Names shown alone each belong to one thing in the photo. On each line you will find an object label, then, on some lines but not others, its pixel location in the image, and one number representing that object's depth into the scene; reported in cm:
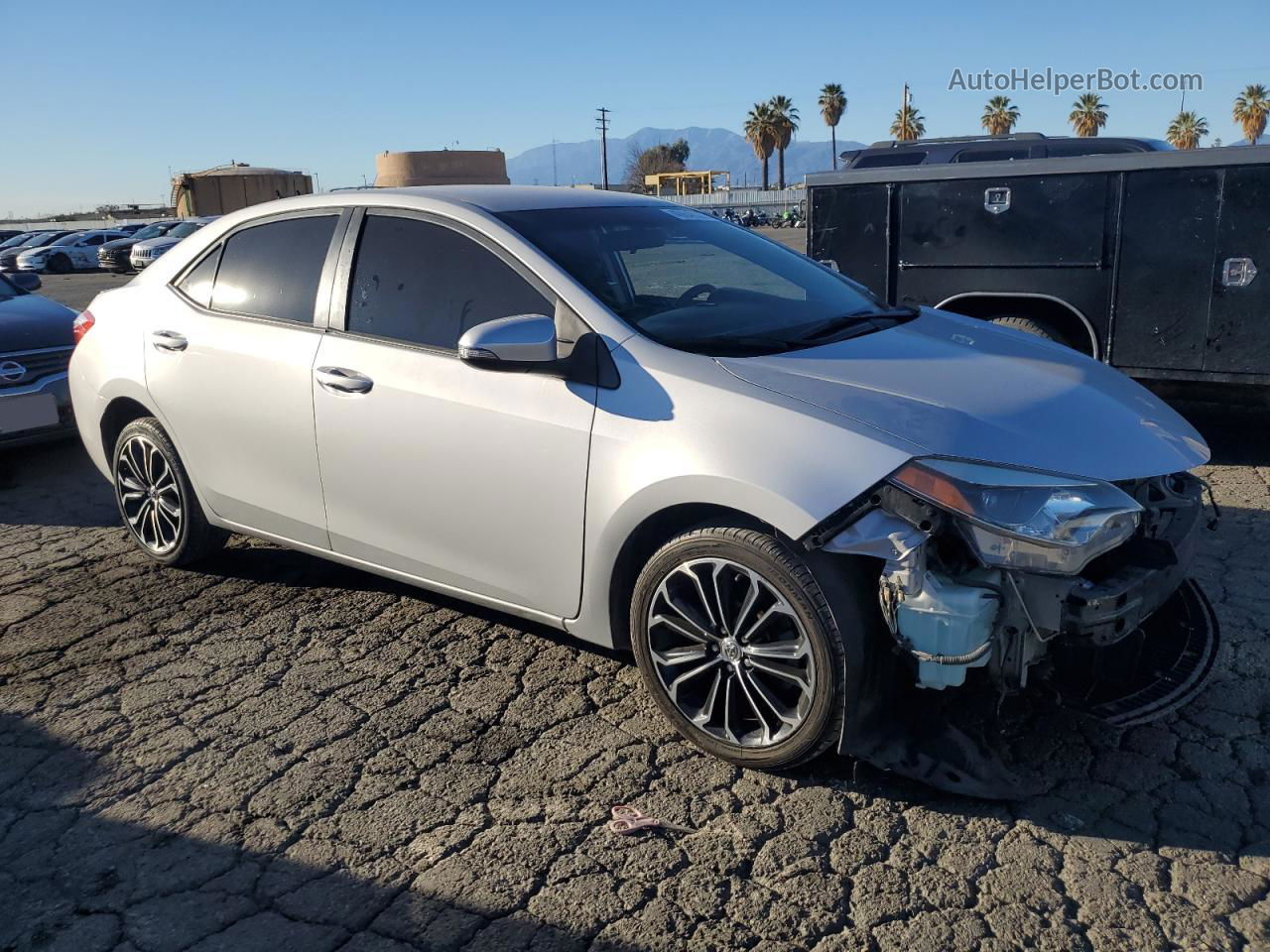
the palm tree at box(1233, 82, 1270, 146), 6762
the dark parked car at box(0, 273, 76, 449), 654
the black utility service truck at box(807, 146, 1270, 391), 570
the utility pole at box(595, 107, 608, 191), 6625
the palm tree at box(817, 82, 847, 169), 8112
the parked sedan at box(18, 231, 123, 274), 3353
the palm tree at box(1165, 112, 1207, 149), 7319
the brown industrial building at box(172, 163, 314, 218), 3884
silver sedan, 281
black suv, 1031
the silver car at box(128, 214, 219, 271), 2721
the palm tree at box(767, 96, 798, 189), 8500
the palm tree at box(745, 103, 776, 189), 8562
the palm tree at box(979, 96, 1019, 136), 6216
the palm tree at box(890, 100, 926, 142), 6162
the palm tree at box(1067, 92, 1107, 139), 6569
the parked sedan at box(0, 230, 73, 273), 3266
